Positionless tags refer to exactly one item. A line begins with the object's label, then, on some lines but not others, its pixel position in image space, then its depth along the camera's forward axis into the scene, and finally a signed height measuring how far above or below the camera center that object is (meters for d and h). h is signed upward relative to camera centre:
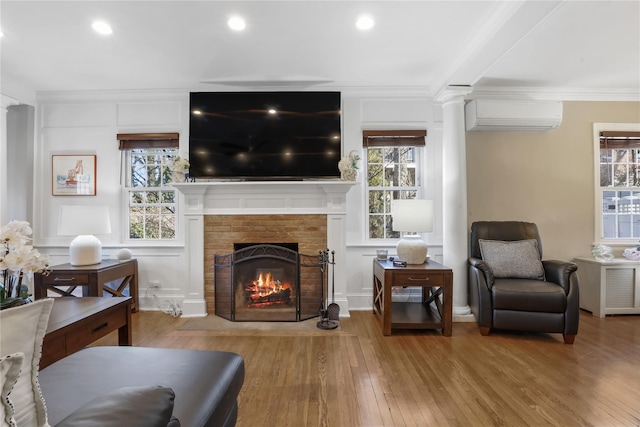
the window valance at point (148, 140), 3.55 +0.89
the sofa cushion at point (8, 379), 0.57 -0.31
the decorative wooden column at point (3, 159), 3.36 +0.63
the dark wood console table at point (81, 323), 1.49 -0.60
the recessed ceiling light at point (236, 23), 2.32 +1.49
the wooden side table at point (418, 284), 2.81 -0.65
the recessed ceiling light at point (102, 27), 2.35 +1.48
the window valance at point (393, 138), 3.53 +0.91
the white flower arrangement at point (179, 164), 3.27 +0.55
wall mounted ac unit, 3.39 +1.13
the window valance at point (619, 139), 3.64 +0.91
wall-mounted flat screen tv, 3.38 +0.87
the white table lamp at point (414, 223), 2.99 -0.08
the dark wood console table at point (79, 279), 2.86 -0.60
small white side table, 3.26 -0.78
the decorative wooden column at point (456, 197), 3.24 +0.19
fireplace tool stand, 3.03 -0.95
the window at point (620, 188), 3.68 +0.32
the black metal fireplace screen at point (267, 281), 3.29 -0.72
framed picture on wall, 3.60 +0.49
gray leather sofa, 0.74 -0.60
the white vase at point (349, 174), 3.28 +0.44
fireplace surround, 3.36 +0.02
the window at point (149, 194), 3.70 +0.26
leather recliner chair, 2.62 -0.75
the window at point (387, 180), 3.66 +0.42
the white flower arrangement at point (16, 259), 1.42 -0.21
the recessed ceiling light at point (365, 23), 2.30 +1.48
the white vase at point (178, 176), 3.29 +0.43
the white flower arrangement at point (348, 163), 3.25 +0.56
